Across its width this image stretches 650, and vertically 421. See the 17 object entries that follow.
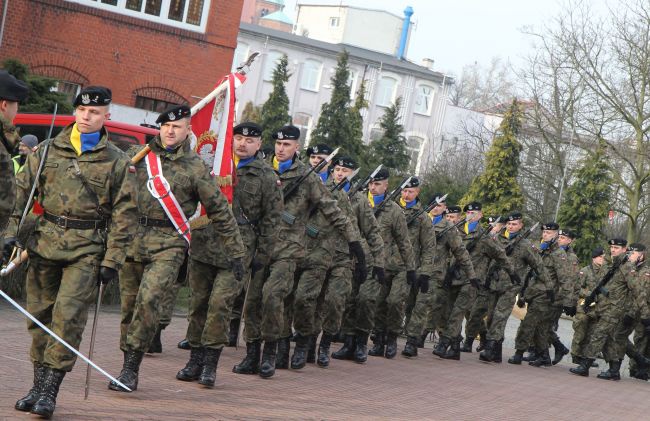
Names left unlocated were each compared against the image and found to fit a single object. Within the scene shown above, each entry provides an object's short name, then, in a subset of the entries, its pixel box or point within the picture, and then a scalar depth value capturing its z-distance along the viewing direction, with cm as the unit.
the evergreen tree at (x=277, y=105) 4603
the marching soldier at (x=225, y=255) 973
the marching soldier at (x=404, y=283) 1462
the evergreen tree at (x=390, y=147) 4525
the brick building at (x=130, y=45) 2594
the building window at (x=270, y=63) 6222
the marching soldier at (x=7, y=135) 679
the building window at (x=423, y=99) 6812
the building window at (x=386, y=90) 6644
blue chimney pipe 7100
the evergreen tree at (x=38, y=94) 2066
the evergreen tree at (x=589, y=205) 3744
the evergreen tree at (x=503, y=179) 3859
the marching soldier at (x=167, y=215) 888
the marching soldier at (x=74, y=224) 764
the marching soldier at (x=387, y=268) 1384
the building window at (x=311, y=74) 6378
